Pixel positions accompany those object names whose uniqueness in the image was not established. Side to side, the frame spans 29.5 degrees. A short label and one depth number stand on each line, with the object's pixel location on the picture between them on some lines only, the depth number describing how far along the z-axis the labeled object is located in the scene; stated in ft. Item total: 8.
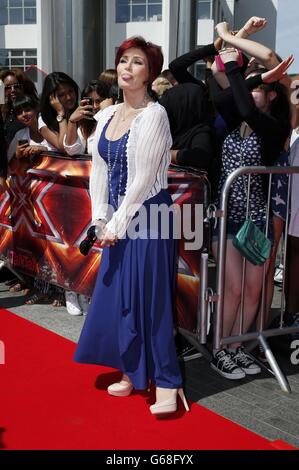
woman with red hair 9.59
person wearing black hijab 11.66
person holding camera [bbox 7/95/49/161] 16.41
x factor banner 14.83
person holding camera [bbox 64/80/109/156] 14.53
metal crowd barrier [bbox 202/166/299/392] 11.21
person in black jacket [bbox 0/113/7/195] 15.24
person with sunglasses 17.57
